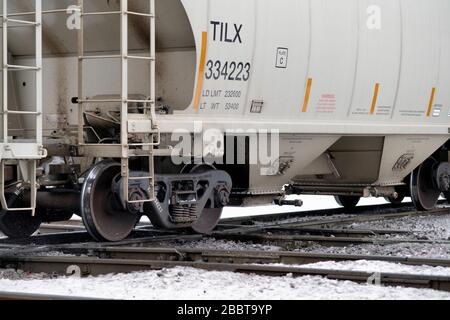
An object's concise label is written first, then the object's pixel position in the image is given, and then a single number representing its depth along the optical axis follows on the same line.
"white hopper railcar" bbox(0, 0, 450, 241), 20.03
